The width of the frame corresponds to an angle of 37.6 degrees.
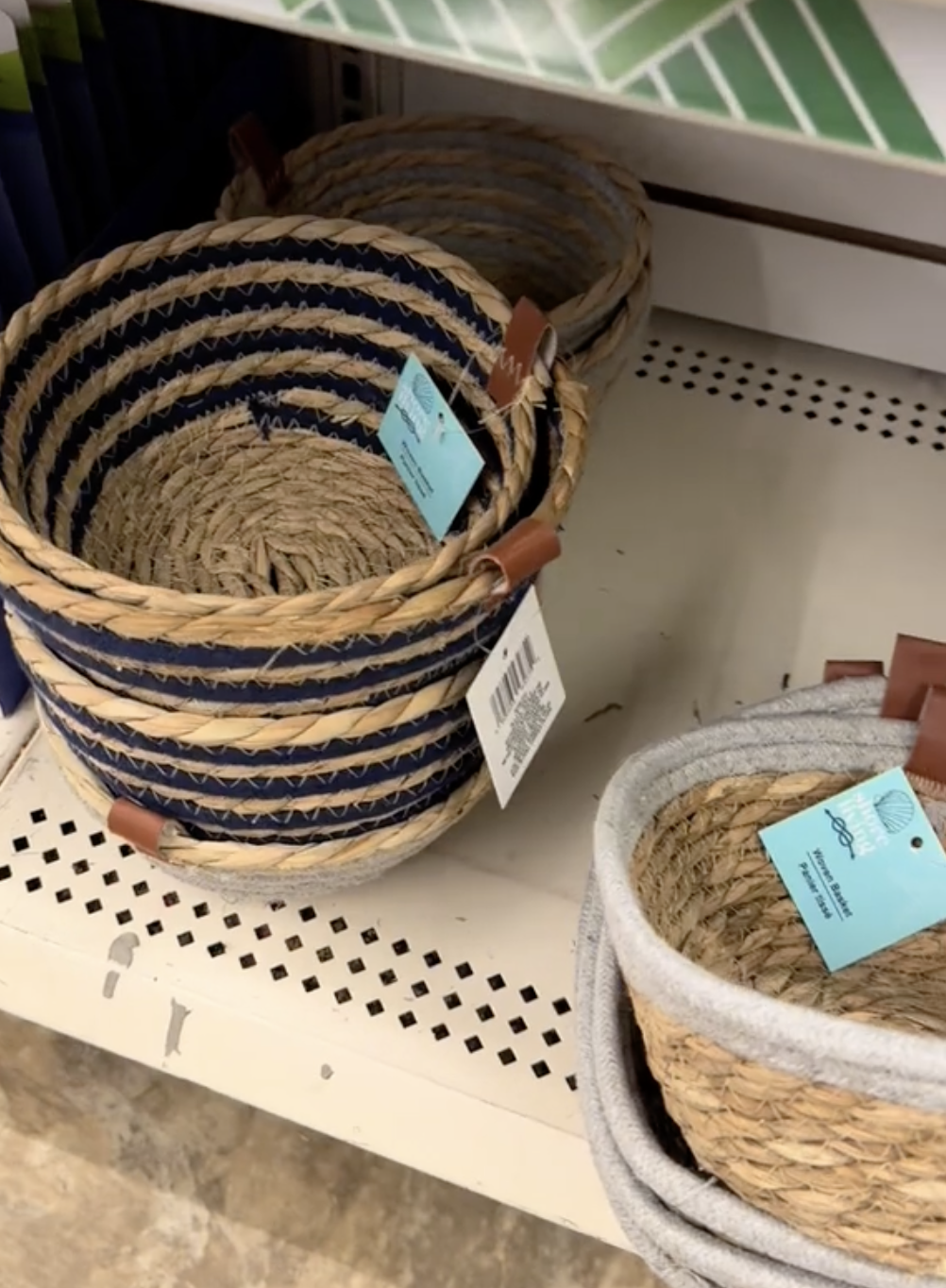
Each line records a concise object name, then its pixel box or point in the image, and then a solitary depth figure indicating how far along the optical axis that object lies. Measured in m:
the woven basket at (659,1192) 0.54
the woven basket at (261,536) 0.56
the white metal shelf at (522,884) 0.71
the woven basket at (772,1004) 0.47
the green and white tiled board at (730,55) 0.42
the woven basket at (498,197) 0.91
